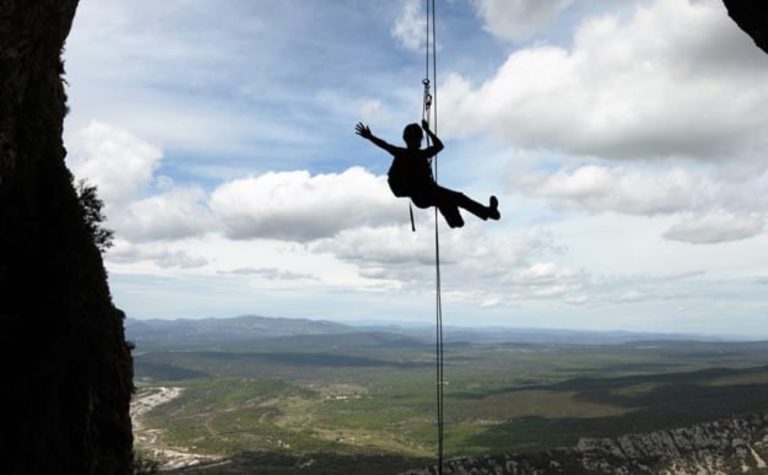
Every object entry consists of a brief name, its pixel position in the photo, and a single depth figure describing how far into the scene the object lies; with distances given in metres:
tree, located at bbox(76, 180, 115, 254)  34.39
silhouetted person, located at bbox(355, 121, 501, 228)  13.70
